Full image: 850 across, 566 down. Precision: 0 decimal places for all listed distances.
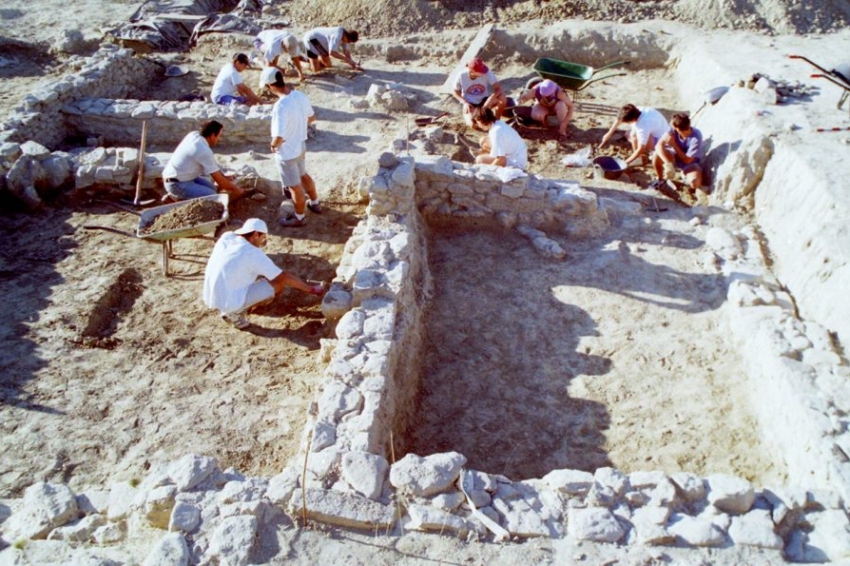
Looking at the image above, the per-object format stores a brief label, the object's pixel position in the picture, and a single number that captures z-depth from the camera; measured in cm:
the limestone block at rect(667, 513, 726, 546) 409
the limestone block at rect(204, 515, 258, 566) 392
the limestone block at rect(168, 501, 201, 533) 410
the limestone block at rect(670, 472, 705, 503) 441
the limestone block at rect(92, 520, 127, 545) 420
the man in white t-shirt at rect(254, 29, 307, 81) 1135
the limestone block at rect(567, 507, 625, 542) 414
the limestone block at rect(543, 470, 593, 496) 442
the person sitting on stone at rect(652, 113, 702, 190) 835
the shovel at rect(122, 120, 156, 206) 799
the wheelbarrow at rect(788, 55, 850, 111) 818
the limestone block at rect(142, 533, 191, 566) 387
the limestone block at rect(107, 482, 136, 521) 432
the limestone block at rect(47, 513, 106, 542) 420
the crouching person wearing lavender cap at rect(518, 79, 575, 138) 977
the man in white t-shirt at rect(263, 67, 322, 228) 748
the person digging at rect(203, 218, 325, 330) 632
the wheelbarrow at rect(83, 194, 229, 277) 695
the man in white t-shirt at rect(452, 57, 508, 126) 1006
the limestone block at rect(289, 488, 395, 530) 414
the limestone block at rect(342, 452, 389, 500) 428
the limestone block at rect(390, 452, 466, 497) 429
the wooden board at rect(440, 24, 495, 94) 1116
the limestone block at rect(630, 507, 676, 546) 411
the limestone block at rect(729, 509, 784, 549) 412
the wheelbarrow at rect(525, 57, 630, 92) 1024
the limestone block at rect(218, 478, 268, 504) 427
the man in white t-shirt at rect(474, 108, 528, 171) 820
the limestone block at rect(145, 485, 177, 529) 423
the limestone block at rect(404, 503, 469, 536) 413
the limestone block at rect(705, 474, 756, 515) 433
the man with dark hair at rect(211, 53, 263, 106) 1023
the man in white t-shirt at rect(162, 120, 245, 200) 775
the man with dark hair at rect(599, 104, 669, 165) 873
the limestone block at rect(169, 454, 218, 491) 435
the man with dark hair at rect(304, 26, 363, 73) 1166
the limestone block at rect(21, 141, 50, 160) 853
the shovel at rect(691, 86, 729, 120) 916
